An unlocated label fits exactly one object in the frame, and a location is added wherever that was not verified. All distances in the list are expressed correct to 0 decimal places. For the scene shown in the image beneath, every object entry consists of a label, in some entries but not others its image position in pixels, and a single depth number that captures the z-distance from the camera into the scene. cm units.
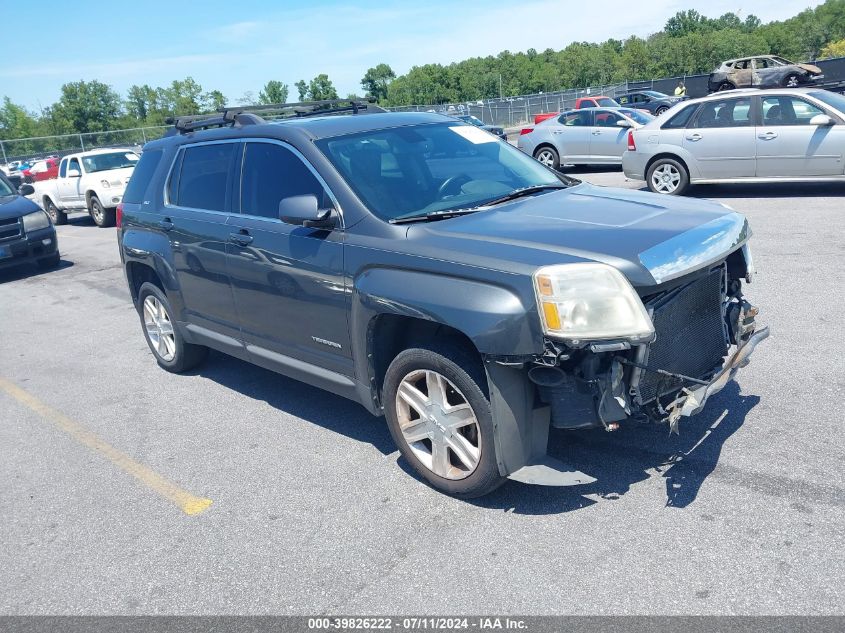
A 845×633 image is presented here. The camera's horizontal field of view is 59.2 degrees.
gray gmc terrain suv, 334
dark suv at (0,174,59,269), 1166
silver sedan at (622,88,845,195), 1080
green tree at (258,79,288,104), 10362
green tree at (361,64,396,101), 11975
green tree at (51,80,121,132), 7656
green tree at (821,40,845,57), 8976
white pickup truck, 1706
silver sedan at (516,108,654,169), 1678
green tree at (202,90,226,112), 8109
